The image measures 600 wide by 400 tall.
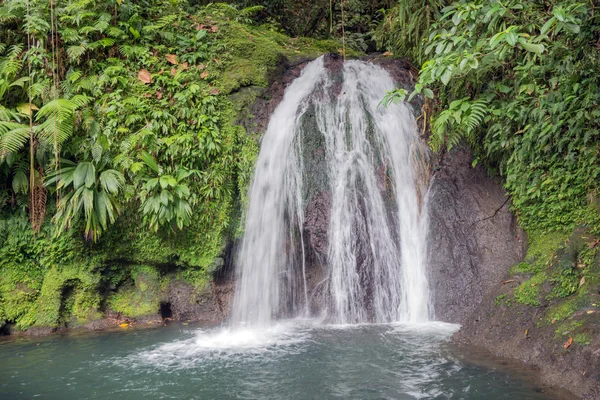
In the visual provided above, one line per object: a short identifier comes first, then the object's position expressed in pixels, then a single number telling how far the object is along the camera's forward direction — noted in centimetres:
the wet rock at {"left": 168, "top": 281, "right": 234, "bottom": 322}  822
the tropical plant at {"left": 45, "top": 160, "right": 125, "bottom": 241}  736
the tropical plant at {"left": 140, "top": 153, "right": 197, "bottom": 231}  758
